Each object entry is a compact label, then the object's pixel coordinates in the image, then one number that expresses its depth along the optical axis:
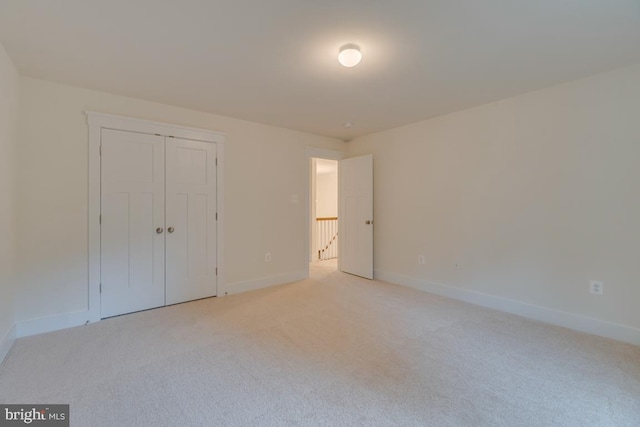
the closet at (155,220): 2.90
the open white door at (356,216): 4.50
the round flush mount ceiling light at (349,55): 2.03
